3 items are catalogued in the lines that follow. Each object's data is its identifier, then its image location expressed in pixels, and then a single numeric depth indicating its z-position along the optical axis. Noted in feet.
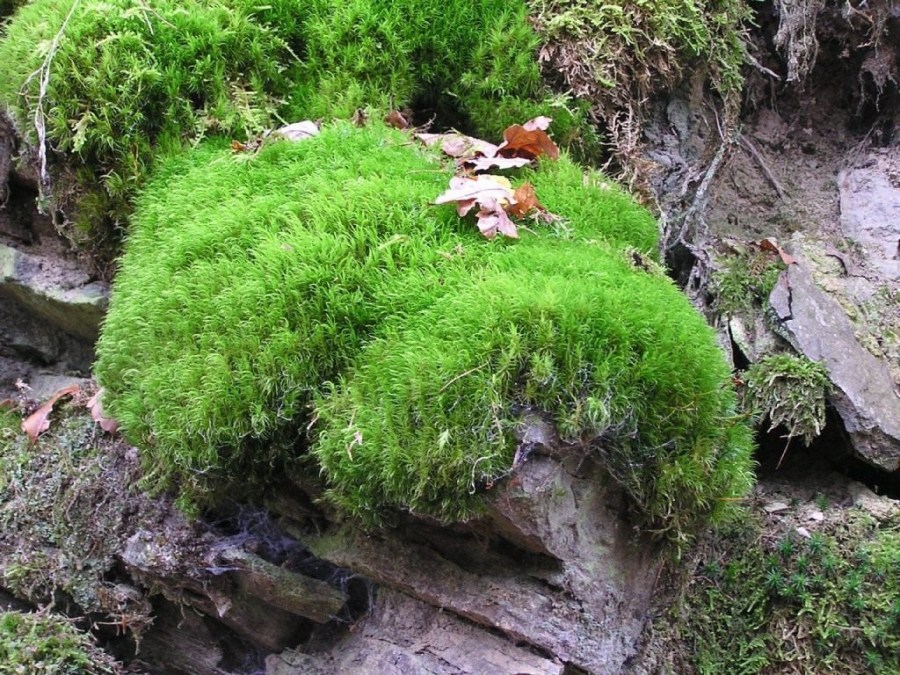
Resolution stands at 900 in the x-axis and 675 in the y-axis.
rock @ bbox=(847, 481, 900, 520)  9.55
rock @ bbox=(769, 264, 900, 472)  9.64
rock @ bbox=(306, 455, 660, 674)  7.54
